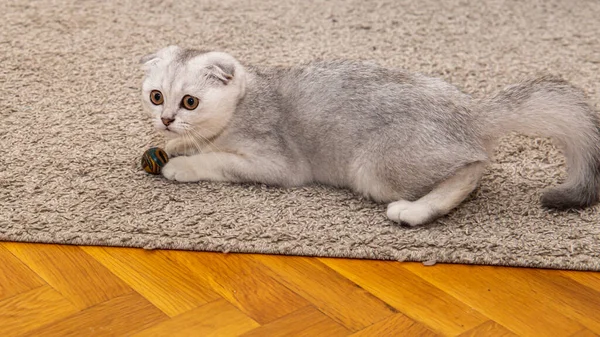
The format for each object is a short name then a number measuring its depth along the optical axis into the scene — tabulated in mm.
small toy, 1160
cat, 1097
